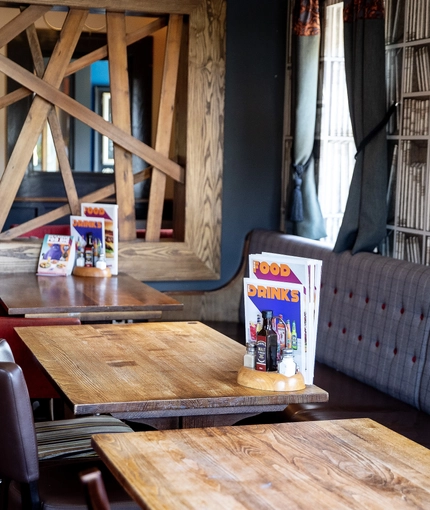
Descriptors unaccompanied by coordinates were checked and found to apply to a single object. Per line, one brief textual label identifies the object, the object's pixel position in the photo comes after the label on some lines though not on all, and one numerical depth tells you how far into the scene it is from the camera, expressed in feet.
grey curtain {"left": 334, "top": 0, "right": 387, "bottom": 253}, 13.65
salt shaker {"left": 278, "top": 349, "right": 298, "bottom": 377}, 8.09
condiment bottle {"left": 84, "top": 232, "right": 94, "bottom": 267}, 15.23
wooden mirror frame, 17.01
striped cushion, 8.67
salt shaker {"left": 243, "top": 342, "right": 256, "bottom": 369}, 8.35
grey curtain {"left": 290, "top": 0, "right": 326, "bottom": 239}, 16.20
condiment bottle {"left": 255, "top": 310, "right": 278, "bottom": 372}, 8.16
